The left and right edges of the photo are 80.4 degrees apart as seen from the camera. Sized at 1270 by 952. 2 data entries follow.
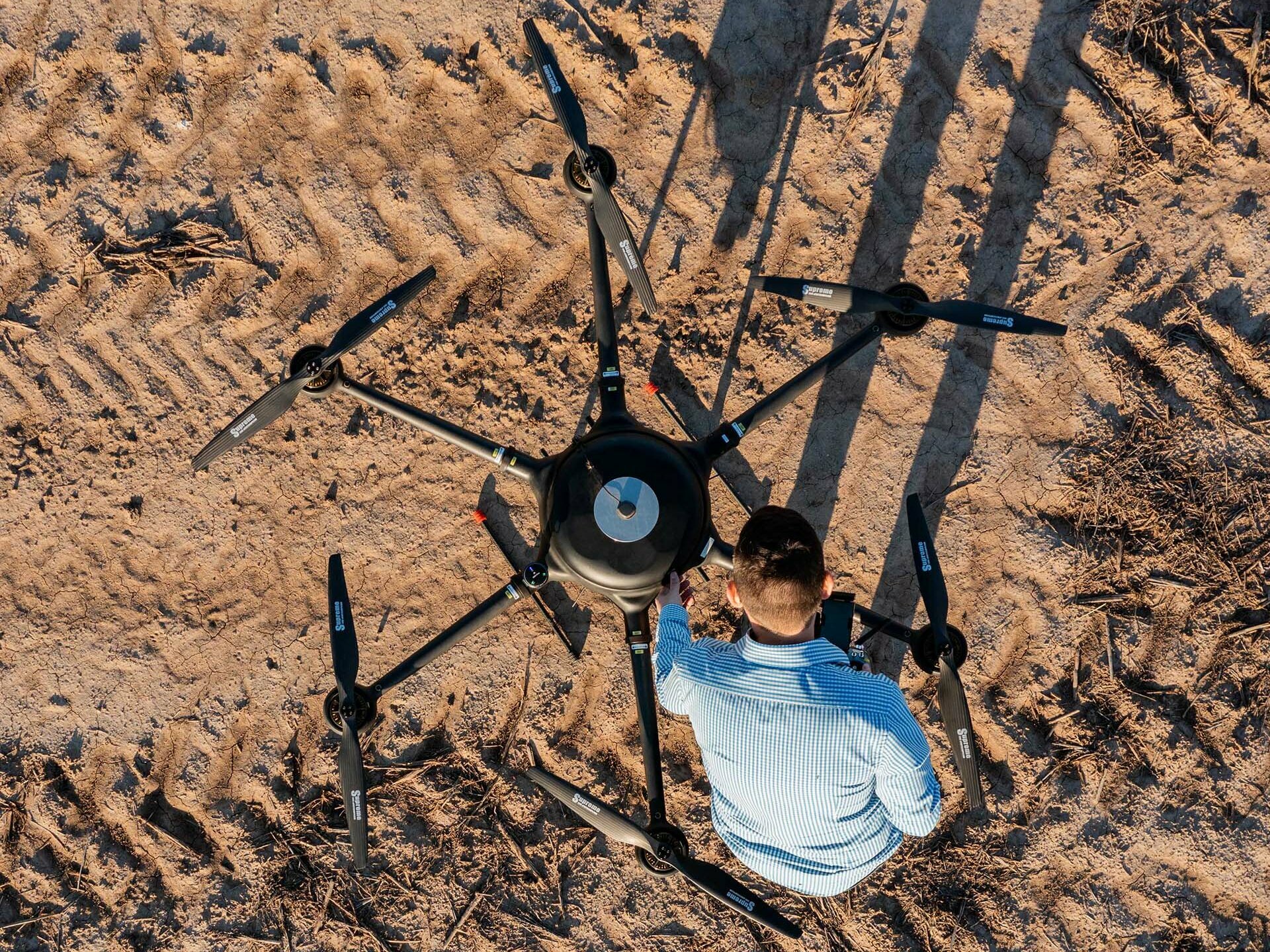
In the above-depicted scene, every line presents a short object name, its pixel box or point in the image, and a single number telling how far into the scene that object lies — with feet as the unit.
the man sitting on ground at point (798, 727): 9.93
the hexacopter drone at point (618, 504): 11.40
